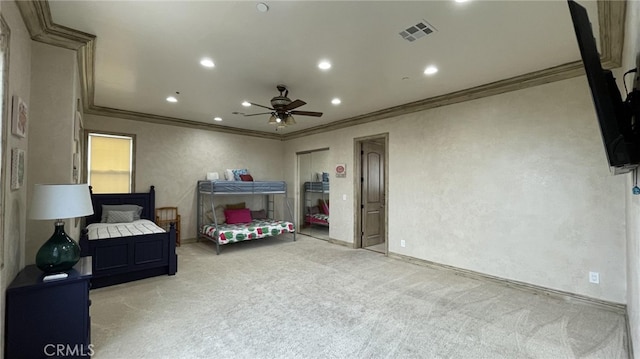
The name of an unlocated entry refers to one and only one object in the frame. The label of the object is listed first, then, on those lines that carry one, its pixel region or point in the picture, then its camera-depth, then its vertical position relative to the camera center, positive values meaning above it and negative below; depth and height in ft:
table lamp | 6.47 -0.64
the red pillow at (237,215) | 21.35 -2.39
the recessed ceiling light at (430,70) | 11.02 +4.73
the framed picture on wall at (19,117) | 6.24 +1.68
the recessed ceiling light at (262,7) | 7.09 +4.71
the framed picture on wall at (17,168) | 6.36 +0.45
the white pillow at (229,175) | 22.24 +0.86
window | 17.22 +1.53
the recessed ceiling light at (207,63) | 10.35 +4.76
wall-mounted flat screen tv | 4.67 +1.29
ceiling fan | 12.59 +3.57
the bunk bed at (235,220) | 18.20 -2.80
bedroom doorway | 19.21 -0.66
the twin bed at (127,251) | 11.71 -2.96
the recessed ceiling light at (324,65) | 10.51 +4.75
